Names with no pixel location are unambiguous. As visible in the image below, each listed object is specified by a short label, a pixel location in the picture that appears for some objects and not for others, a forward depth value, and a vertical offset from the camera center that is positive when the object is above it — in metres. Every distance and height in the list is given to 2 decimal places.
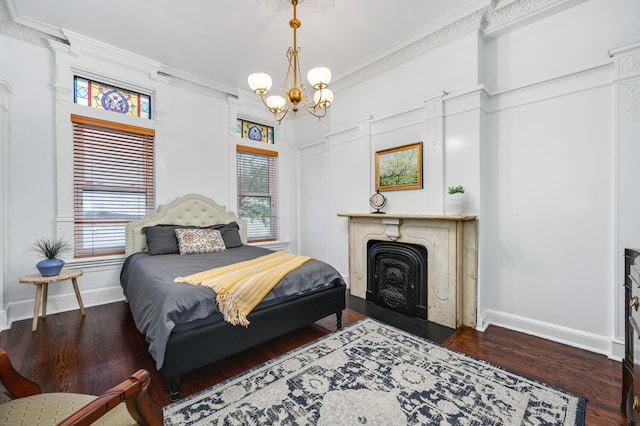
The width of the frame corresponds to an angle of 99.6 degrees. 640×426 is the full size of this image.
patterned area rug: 1.53 -1.17
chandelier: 2.20 +1.04
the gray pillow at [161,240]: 3.26 -0.35
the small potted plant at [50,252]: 2.71 -0.44
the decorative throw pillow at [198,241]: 3.30 -0.38
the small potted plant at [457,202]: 2.74 +0.09
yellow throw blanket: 1.93 -0.55
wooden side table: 2.59 -0.67
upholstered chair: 0.82 -0.68
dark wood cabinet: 1.19 -0.64
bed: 1.72 -0.71
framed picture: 3.22 +0.54
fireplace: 2.75 -0.52
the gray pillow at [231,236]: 3.76 -0.35
